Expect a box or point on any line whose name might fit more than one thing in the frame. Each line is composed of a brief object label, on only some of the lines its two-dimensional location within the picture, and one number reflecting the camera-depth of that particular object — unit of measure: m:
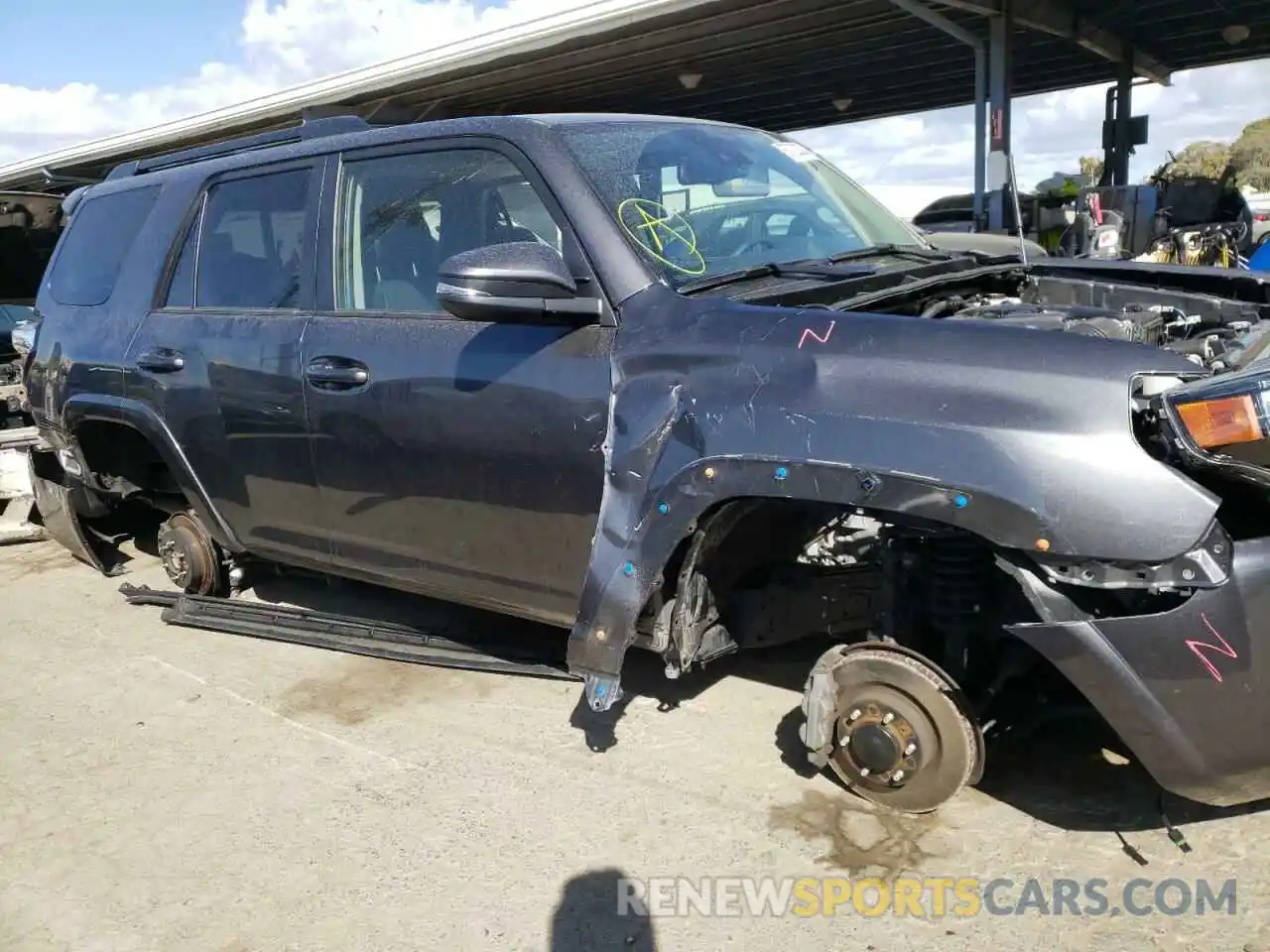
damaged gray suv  2.12
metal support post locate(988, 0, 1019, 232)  13.94
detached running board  3.66
